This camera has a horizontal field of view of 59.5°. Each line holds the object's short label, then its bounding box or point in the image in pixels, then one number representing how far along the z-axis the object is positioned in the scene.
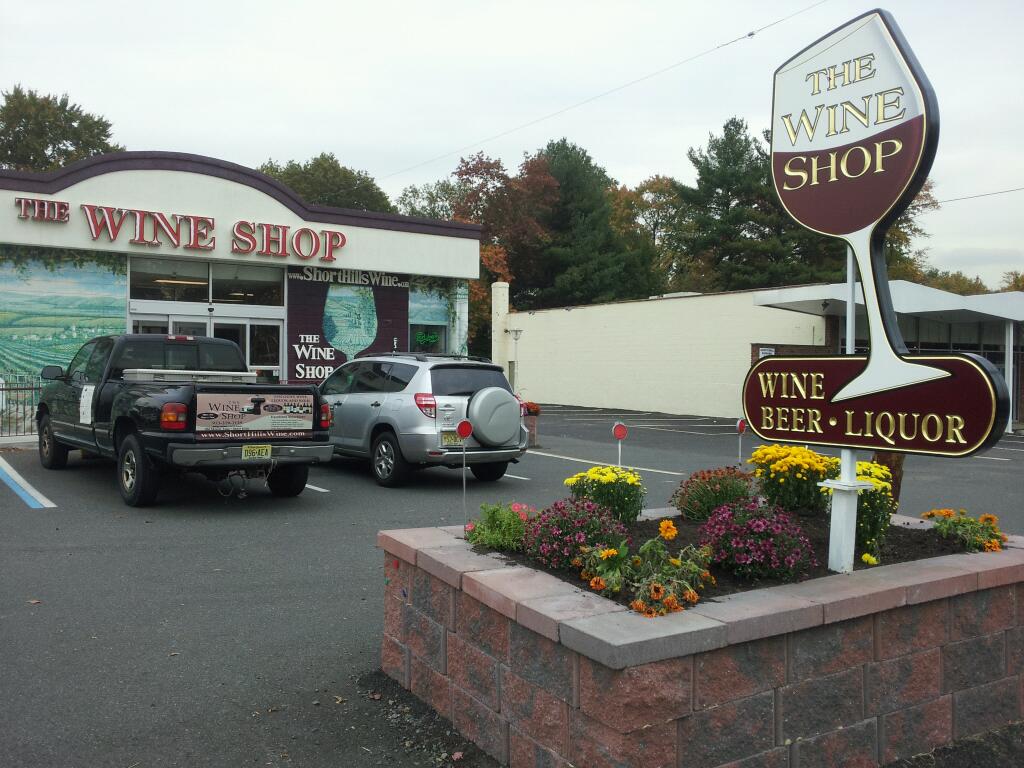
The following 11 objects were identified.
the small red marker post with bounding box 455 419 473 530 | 6.90
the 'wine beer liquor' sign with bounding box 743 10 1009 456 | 4.07
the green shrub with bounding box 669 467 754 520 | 5.73
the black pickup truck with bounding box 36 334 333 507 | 9.31
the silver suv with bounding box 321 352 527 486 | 11.41
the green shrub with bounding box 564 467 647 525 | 5.49
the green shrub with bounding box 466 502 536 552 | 4.72
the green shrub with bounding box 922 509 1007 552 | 4.94
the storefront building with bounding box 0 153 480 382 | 19.08
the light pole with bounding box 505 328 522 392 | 35.94
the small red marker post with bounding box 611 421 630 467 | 6.72
